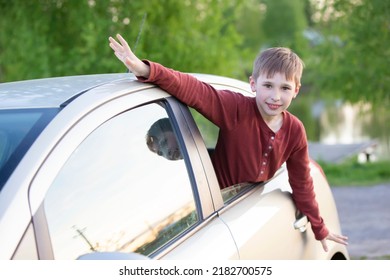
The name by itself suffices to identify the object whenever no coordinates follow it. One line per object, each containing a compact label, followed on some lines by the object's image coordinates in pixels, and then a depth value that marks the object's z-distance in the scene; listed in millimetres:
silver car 2771
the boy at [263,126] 3444
